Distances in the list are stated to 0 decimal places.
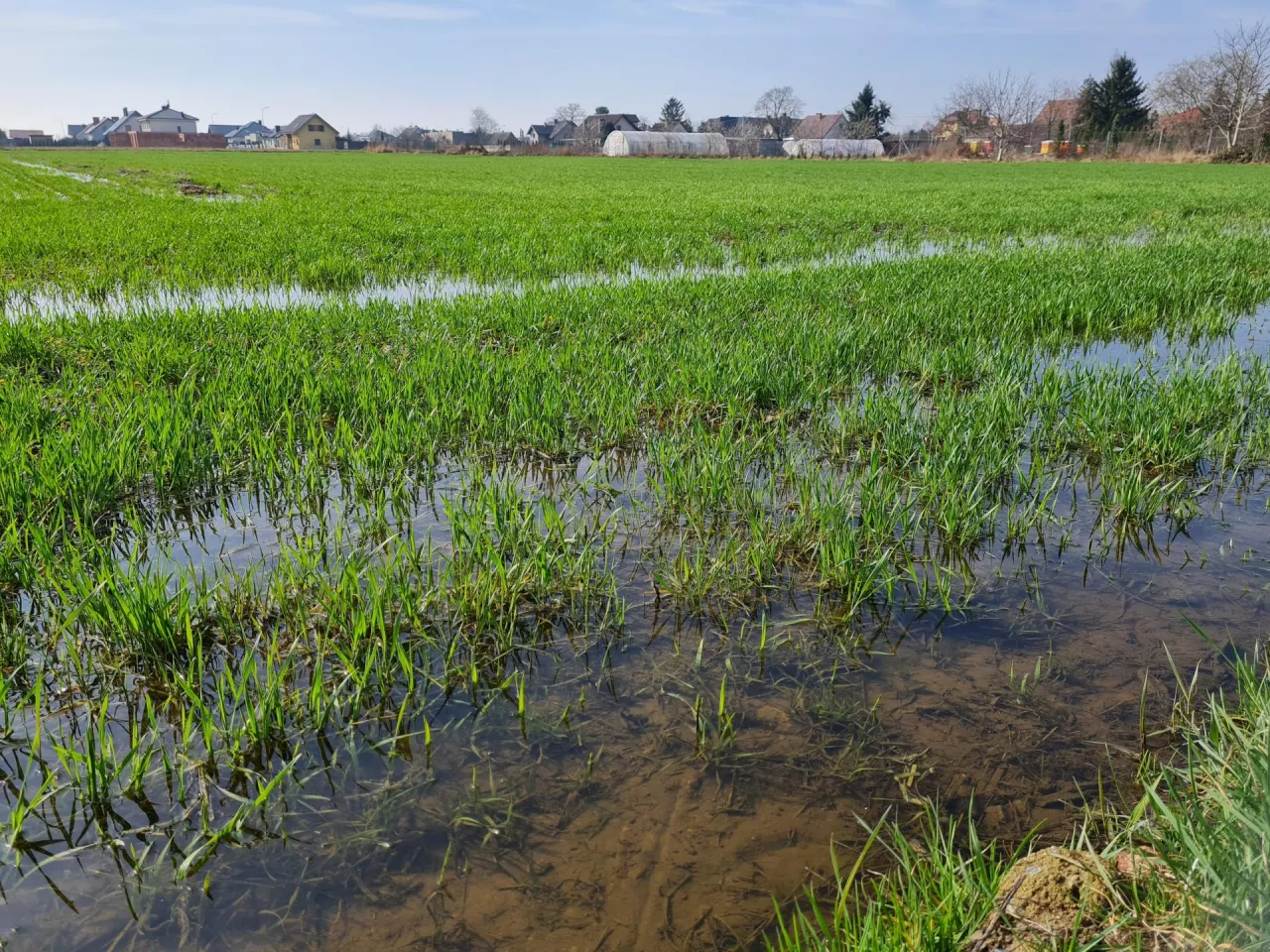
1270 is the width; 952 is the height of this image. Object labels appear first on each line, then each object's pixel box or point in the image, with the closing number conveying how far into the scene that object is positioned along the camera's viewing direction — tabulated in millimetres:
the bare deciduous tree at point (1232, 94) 60219
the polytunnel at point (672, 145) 69125
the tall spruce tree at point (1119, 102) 64750
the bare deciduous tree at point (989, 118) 82188
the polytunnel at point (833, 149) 69375
